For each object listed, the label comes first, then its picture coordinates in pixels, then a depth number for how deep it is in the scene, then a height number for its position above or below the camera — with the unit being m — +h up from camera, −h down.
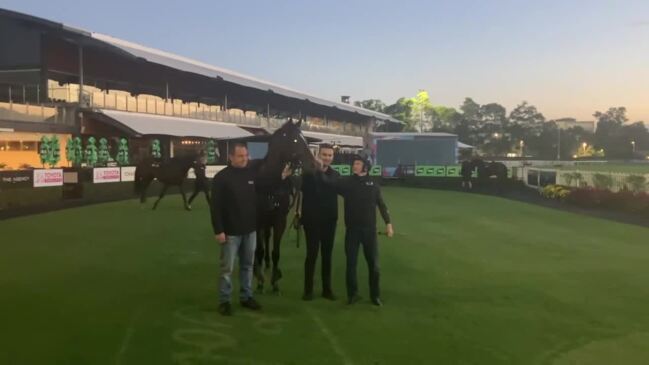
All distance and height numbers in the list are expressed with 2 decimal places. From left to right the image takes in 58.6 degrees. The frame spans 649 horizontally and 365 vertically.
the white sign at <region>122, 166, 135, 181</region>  23.64 -0.50
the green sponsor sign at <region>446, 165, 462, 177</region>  36.34 -0.47
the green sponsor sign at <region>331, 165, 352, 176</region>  36.38 -0.37
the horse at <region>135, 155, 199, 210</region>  18.77 -0.29
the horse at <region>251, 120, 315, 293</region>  7.71 -0.38
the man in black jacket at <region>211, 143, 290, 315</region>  6.51 -0.58
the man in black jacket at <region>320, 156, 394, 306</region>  7.05 -0.70
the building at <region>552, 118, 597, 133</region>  162.21 +12.25
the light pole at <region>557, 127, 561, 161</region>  105.02 +3.86
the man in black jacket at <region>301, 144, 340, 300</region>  7.14 -0.62
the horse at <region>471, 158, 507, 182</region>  32.97 -0.34
